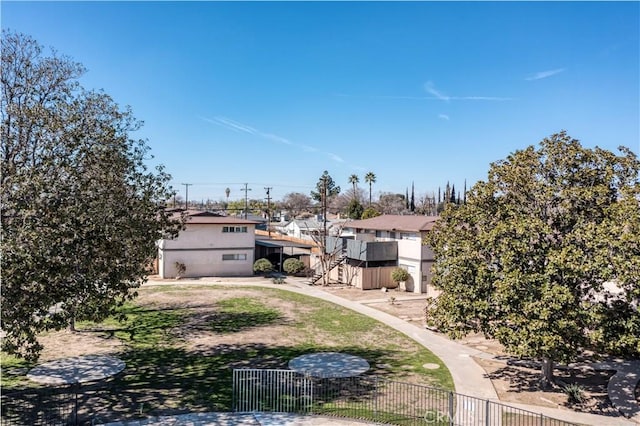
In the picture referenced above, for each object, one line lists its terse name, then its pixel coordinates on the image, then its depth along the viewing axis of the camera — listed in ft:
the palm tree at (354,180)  350.58
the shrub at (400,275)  107.65
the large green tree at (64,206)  32.73
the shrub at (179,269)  118.83
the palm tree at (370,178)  338.13
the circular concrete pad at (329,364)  52.11
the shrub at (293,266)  126.91
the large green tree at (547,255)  40.11
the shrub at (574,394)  45.64
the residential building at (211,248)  119.75
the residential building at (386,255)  106.73
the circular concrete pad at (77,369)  47.78
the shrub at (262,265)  125.59
